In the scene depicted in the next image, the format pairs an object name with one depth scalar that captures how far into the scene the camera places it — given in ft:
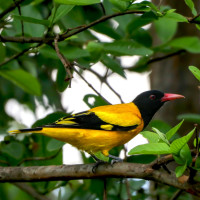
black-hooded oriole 23.90
